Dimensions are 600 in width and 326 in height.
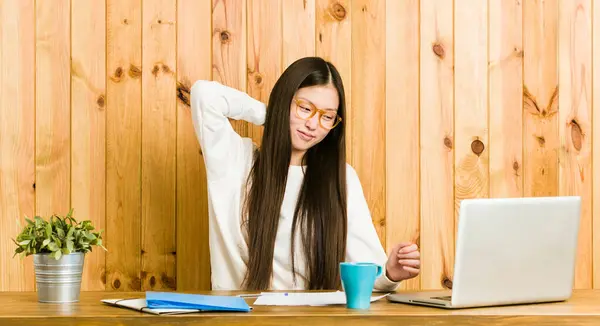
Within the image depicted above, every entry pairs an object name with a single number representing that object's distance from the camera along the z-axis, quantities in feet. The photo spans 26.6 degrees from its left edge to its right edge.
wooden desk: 8.91
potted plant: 9.71
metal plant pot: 9.70
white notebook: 9.03
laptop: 9.23
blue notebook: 9.12
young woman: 12.08
